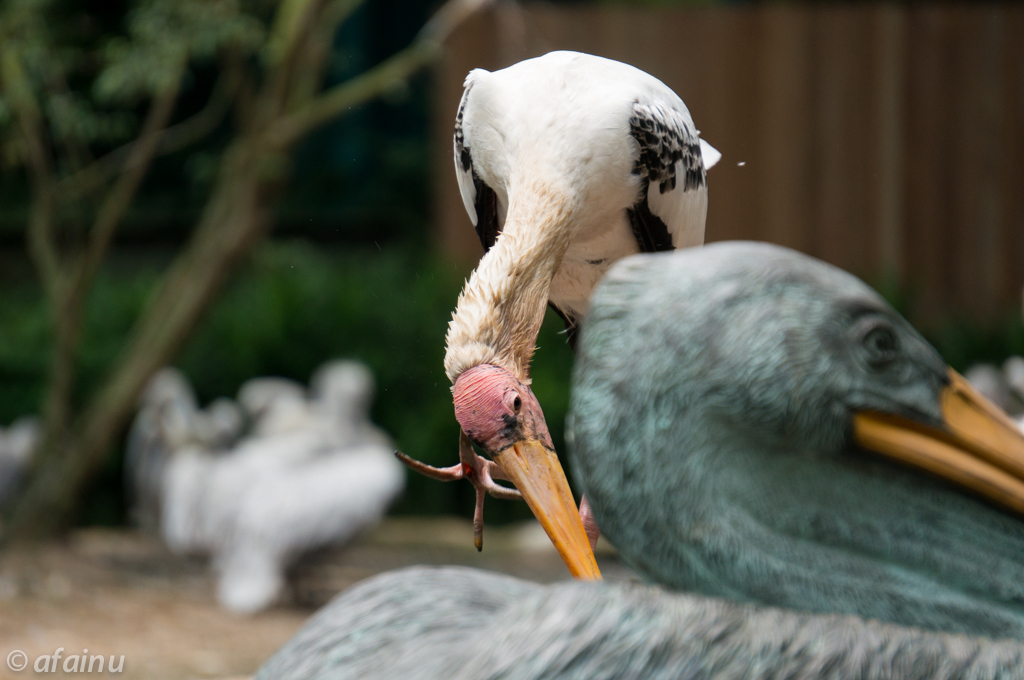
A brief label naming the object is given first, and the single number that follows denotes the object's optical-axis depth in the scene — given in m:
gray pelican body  2.23
